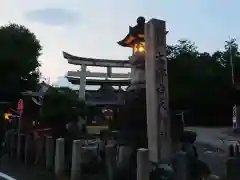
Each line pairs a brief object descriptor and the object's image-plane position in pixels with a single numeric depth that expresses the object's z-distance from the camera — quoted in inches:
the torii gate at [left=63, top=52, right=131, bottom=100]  856.3
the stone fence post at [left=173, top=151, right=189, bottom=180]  186.1
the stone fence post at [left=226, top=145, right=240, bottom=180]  204.7
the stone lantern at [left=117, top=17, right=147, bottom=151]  218.1
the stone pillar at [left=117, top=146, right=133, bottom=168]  197.3
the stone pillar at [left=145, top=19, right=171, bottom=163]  194.2
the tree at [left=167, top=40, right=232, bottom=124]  749.4
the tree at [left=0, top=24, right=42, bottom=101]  639.1
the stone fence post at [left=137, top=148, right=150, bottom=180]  161.8
